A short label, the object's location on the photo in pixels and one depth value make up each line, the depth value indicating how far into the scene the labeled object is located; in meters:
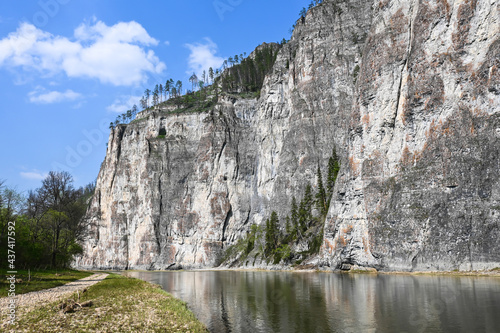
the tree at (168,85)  164.10
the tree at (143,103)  170.38
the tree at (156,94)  169.88
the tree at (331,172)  77.62
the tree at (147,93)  169.50
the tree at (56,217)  47.31
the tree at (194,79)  177.88
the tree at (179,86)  163.66
